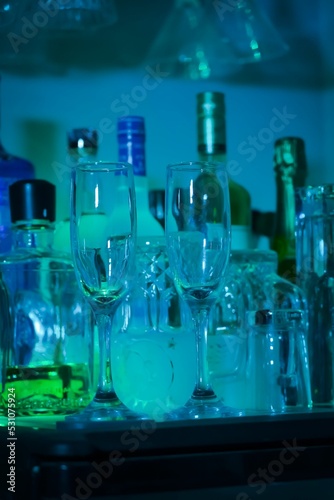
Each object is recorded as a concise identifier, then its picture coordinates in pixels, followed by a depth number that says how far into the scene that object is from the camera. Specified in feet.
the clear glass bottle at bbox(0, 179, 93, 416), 4.38
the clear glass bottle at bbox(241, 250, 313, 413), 4.32
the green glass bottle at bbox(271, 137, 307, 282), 5.01
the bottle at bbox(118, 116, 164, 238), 4.61
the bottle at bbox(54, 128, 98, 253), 4.72
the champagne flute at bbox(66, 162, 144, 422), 3.94
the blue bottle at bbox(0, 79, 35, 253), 4.74
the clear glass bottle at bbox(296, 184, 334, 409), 4.41
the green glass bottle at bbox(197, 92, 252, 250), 4.79
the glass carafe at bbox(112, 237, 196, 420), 4.31
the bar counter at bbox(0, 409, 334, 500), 3.48
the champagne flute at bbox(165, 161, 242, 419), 3.98
